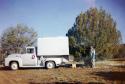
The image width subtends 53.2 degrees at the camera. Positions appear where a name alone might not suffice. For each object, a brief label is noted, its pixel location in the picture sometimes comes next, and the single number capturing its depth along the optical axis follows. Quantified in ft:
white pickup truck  26.48
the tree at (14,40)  45.10
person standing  26.14
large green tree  43.03
